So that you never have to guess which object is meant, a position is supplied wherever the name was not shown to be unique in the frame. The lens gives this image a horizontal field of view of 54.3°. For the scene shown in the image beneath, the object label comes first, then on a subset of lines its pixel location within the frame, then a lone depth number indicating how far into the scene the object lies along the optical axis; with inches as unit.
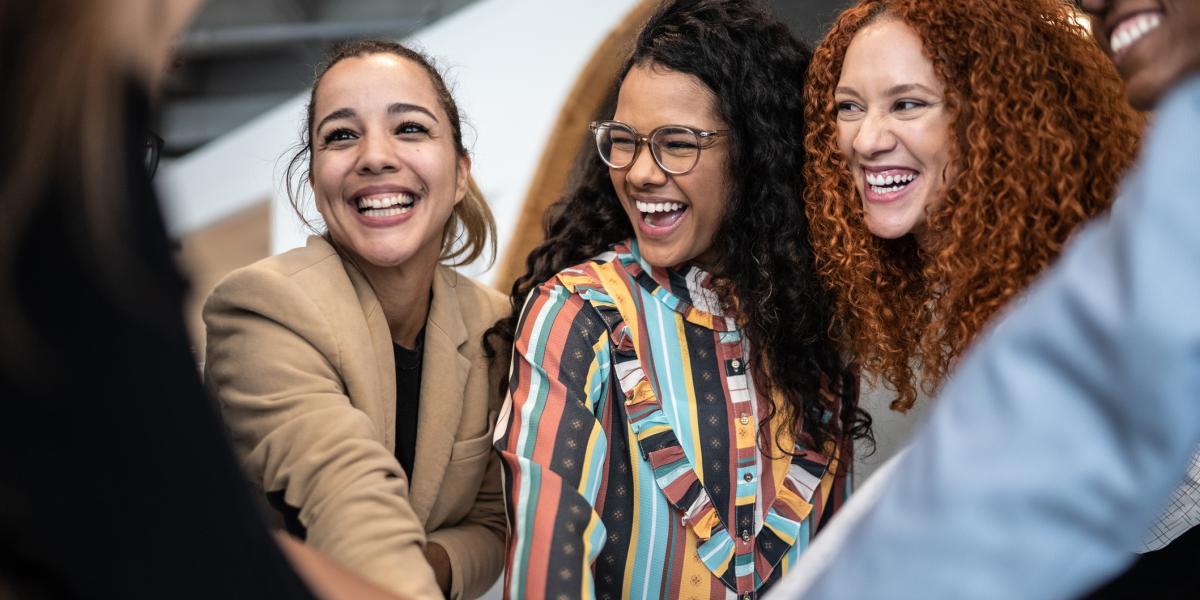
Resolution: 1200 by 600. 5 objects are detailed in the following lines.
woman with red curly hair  60.7
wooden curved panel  134.5
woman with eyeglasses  63.1
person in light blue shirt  22.9
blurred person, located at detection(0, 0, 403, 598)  23.3
